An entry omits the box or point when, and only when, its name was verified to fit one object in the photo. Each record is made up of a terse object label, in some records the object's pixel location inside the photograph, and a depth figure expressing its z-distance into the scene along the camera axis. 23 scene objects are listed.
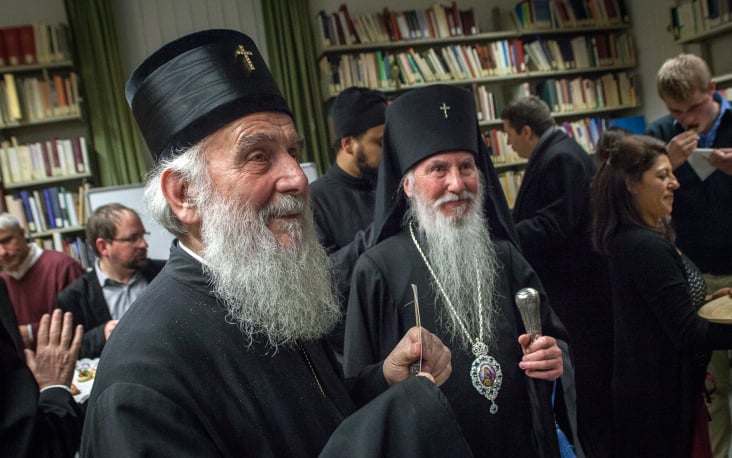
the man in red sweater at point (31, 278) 4.10
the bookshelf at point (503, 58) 6.16
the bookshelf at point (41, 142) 5.52
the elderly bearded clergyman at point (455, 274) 1.89
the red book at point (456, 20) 6.48
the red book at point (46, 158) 5.65
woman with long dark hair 2.59
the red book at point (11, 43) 5.51
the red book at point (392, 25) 6.29
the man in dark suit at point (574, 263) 3.47
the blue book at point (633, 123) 6.54
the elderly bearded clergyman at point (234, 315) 0.99
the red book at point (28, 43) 5.53
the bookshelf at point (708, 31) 5.66
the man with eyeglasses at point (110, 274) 3.49
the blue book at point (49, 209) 5.68
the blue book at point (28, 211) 5.62
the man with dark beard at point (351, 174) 3.09
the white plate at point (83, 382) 2.57
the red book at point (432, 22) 6.41
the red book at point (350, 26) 6.14
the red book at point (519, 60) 6.57
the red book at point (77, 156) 5.69
